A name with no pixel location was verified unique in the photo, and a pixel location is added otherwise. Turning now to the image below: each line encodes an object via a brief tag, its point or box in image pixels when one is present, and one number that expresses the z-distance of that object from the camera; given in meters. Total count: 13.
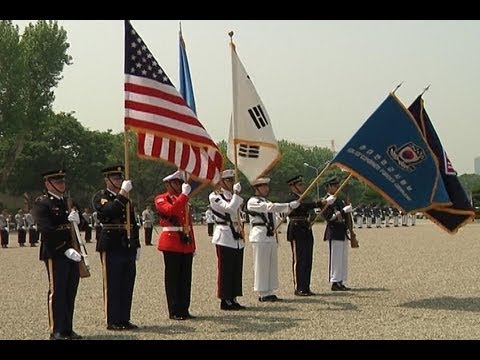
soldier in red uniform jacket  9.19
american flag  8.80
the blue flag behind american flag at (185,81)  11.06
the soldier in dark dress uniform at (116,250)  8.45
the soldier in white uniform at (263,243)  10.73
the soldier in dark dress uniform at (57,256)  7.85
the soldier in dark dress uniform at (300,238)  11.54
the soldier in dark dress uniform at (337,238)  12.13
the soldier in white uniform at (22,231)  29.51
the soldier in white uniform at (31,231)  28.83
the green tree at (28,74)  47.22
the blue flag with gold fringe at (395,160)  10.31
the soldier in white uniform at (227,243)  10.03
